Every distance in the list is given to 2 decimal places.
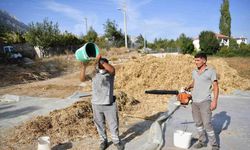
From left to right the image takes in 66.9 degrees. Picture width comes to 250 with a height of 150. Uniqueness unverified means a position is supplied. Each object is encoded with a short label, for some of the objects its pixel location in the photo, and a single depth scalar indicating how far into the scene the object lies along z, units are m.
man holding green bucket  3.19
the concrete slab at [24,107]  5.02
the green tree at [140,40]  43.83
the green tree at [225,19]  36.45
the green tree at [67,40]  28.04
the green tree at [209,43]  29.81
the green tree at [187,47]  29.64
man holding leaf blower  3.08
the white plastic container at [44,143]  3.09
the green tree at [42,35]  25.40
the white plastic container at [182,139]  3.36
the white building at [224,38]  37.79
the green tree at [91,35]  30.85
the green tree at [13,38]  26.59
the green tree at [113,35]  30.55
